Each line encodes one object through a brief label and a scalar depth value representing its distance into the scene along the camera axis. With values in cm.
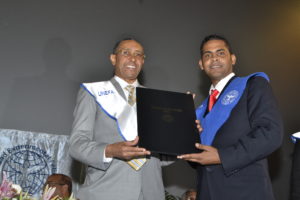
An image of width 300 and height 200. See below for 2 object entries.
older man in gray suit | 202
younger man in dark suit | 190
